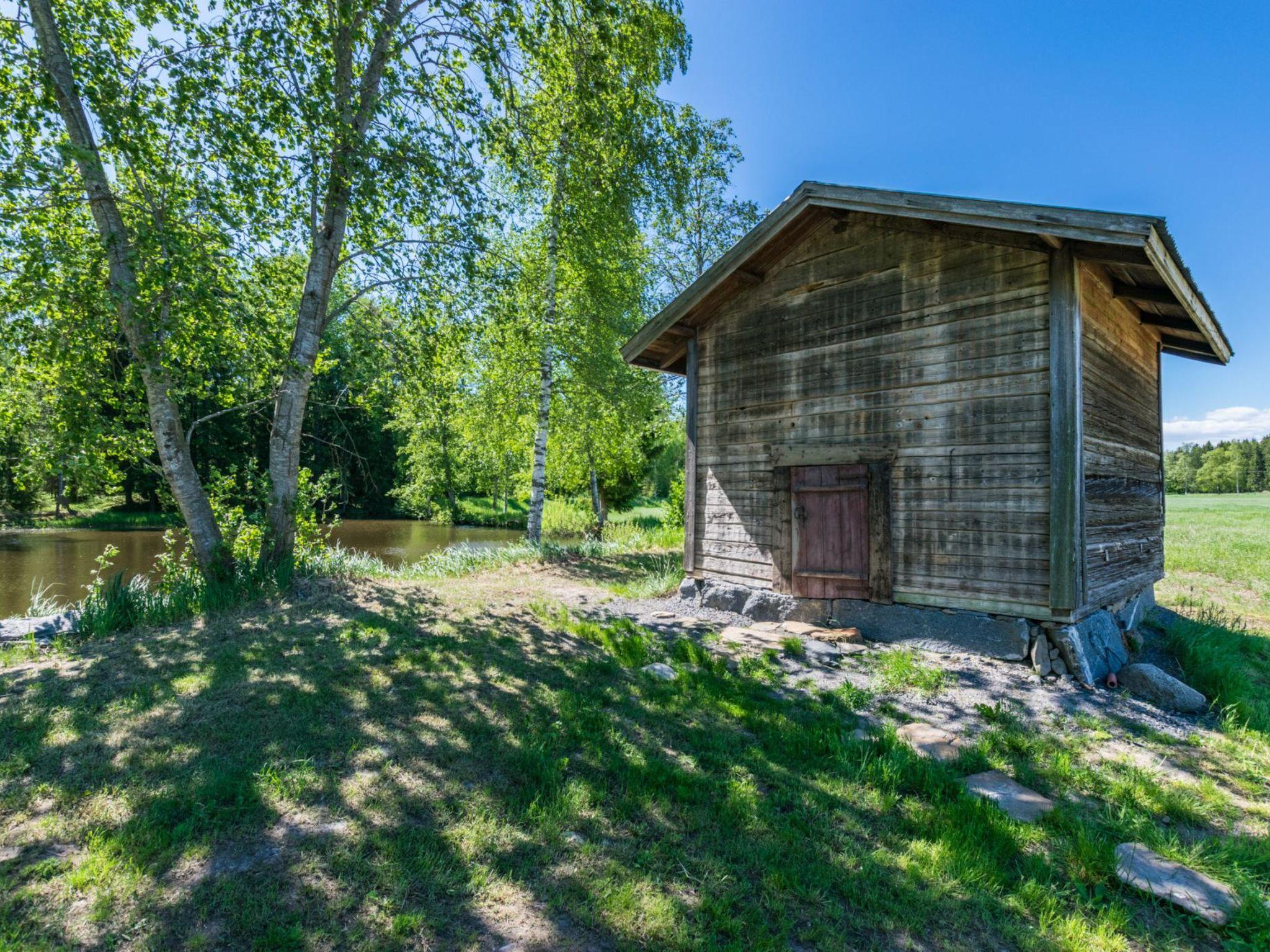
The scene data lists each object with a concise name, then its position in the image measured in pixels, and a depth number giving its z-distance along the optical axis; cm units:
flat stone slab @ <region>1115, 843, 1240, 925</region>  258
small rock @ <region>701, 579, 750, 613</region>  783
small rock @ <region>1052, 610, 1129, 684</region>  547
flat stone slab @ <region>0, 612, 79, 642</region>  584
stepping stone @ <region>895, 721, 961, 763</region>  397
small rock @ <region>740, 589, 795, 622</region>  729
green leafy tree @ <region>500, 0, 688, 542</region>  912
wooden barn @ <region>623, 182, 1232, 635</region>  548
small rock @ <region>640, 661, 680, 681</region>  525
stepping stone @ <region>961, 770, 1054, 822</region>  331
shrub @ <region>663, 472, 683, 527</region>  1847
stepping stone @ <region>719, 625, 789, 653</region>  640
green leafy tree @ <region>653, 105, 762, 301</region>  1608
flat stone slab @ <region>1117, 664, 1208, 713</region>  519
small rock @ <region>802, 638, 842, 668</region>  592
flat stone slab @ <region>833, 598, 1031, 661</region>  571
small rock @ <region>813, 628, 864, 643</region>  646
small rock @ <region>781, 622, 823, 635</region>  671
